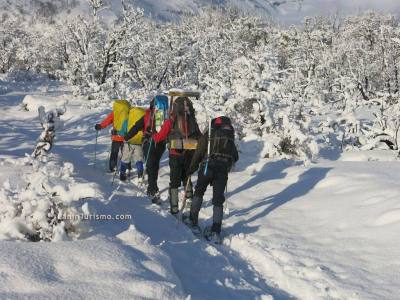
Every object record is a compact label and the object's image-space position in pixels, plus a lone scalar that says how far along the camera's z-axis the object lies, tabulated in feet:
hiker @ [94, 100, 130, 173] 33.60
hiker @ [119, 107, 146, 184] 32.45
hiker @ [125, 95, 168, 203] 28.94
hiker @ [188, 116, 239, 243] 23.35
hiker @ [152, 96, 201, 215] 25.89
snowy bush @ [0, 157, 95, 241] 15.85
